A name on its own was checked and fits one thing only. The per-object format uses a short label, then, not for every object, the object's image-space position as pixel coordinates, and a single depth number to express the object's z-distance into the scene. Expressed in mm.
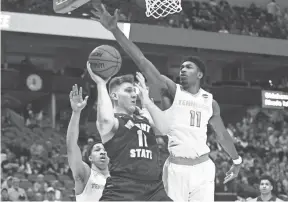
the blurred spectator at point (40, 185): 15864
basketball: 6943
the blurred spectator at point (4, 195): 14406
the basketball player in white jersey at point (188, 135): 7530
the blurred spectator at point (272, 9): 19272
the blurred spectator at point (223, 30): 22067
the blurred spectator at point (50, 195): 15224
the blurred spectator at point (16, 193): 14891
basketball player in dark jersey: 6337
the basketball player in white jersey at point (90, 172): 7429
